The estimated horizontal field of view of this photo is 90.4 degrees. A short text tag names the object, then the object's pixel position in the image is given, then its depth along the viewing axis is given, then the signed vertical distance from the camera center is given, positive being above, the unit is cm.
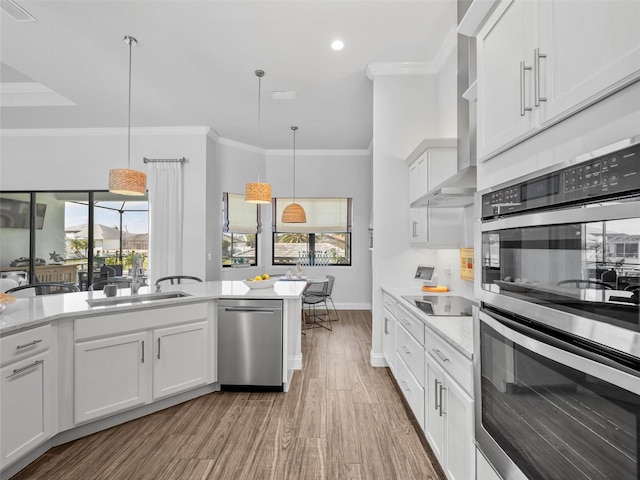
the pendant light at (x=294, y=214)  539 +49
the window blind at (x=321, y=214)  656 +60
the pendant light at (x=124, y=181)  313 +61
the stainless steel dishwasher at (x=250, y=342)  283 -89
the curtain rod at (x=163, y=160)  523 +135
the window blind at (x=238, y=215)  605 +54
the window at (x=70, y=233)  522 +13
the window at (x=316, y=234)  657 +18
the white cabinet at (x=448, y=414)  137 -85
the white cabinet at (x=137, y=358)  219 -89
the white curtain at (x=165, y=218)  518 +39
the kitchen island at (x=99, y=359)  182 -84
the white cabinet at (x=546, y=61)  67 +48
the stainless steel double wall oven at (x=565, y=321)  63 -19
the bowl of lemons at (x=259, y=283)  313 -40
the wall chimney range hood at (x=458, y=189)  200 +37
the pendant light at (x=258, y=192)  350 +56
